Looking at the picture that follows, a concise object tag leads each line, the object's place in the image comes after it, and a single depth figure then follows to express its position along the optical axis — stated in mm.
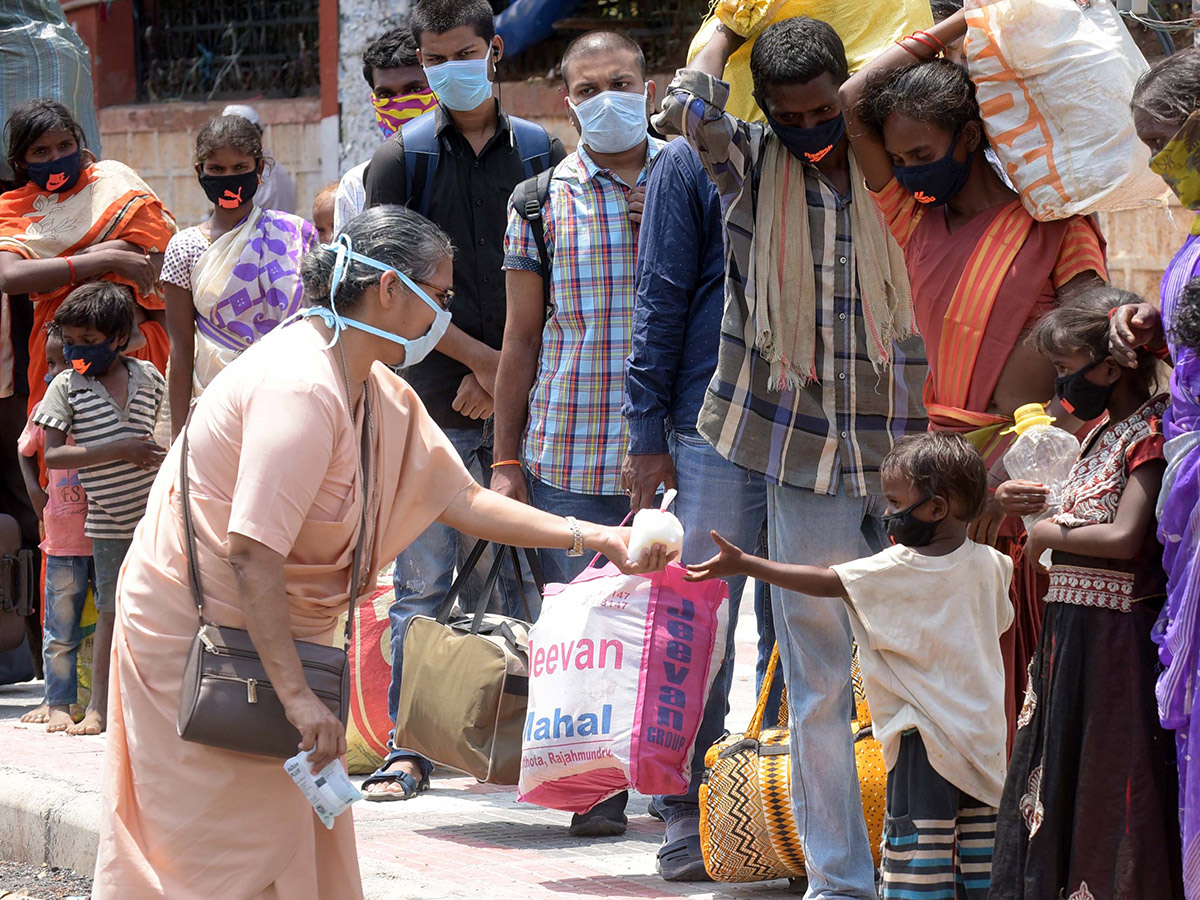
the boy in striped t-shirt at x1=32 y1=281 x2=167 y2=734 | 12937
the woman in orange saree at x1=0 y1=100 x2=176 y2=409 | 13867
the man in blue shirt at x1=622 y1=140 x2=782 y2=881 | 8859
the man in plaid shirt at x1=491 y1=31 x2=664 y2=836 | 10039
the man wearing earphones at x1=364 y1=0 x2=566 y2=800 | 11148
